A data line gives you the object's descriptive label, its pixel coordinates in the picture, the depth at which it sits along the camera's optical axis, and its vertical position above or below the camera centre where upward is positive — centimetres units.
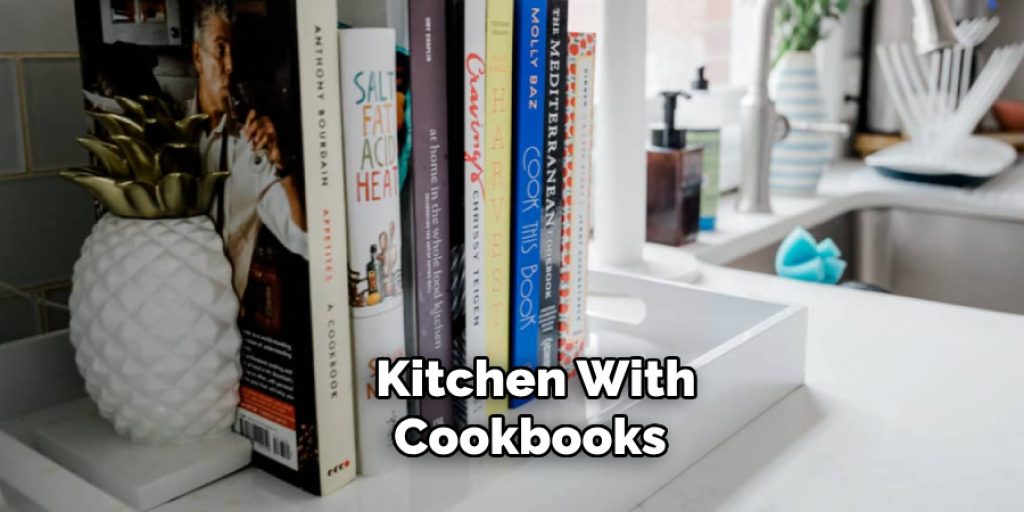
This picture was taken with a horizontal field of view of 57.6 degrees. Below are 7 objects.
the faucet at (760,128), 132 -9
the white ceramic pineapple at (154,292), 48 -11
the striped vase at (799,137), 159 -11
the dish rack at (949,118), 169 -9
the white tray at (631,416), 49 -22
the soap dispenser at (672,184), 119 -15
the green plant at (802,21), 165 +8
